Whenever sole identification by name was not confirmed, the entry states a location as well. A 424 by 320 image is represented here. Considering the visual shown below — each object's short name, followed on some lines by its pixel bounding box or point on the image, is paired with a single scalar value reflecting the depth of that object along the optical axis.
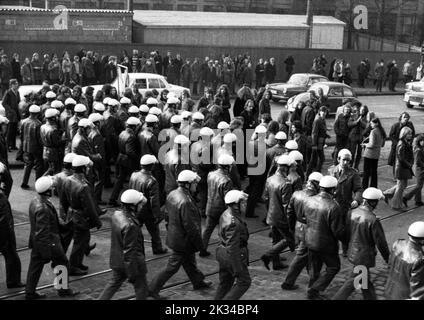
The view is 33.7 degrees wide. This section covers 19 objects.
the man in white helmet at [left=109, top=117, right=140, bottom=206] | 14.21
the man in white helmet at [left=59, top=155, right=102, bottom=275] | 10.57
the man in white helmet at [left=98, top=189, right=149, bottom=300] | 8.77
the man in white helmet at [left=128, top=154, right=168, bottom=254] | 11.38
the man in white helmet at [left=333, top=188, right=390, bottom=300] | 9.30
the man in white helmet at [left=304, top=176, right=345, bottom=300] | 9.63
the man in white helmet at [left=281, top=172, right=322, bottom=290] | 10.10
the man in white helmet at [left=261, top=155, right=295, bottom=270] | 11.02
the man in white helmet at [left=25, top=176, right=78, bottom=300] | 9.55
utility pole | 37.19
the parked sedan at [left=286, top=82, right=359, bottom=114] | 27.22
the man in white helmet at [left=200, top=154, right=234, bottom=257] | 11.42
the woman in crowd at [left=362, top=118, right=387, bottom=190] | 15.80
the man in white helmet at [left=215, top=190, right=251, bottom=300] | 8.99
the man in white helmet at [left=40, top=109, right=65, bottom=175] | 14.53
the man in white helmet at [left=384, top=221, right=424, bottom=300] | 8.06
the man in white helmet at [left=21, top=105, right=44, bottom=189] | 15.06
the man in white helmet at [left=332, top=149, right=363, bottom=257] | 12.24
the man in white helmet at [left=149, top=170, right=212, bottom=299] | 9.70
